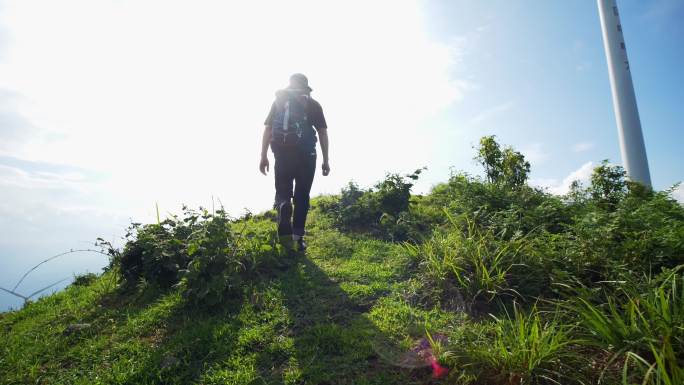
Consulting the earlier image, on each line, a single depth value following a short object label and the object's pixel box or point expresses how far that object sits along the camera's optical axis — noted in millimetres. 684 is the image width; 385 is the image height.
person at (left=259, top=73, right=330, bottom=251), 5238
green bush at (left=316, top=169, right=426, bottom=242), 6359
